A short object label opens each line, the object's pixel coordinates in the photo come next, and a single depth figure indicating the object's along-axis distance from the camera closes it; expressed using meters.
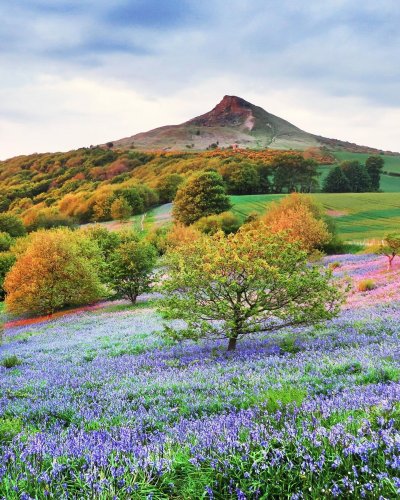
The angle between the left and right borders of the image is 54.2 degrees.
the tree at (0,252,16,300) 56.50
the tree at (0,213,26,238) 91.00
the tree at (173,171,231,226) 85.38
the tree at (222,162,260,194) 112.81
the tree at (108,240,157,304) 35.91
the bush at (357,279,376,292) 23.08
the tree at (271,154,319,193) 111.25
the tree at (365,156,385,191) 116.31
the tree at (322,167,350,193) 111.12
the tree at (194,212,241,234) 70.56
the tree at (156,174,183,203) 120.72
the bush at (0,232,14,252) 74.65
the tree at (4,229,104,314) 36.19
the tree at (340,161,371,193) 111.98
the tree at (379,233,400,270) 28.36
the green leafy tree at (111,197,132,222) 103.88
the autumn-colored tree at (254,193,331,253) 48.03
